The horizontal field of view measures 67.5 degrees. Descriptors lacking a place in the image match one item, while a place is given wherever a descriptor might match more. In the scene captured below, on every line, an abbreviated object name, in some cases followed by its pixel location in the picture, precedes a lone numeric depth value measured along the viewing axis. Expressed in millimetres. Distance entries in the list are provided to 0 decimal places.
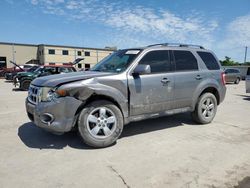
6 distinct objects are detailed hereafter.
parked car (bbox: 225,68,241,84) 19107
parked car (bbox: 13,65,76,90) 11912
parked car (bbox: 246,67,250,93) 9098
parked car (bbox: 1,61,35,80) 20835
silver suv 3281
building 42169
